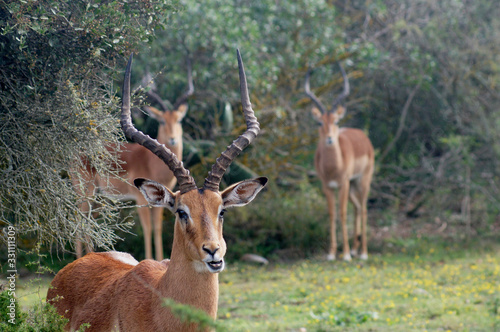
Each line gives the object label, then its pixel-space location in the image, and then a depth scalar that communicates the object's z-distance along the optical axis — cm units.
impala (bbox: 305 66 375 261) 2045
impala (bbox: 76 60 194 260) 1677
